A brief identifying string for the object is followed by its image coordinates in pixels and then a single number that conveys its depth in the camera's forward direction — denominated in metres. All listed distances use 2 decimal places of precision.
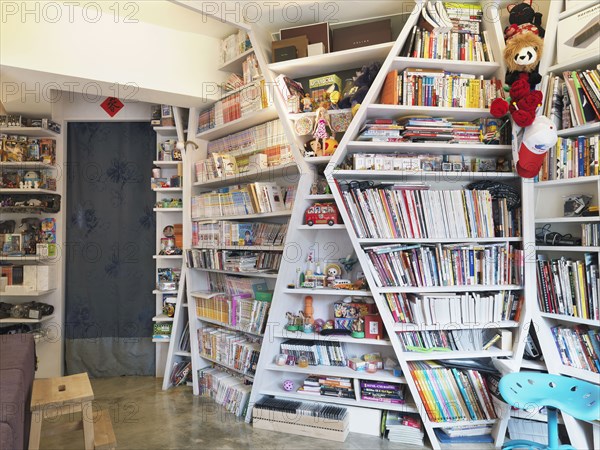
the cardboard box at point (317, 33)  2.89
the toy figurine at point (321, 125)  2.75
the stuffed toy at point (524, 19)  2.52
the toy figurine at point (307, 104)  2.91
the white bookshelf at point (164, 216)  3.73
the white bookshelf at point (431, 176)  2.50
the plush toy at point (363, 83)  2.66
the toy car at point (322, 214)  2.68
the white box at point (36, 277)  3.70
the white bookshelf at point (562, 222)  2.28
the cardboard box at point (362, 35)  2.74
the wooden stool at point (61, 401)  2.06
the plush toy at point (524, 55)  2.41
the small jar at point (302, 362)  2.79
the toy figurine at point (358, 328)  2.67
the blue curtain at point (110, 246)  3.99
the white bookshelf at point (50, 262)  3.79
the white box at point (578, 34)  2.30
